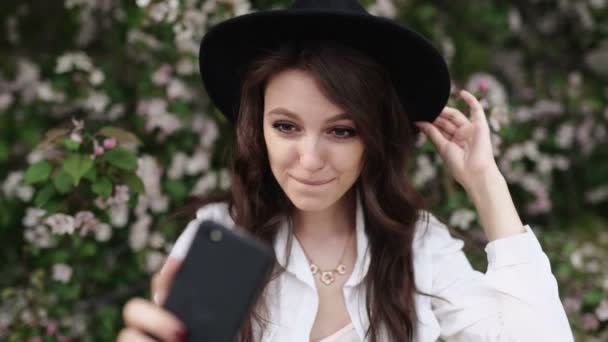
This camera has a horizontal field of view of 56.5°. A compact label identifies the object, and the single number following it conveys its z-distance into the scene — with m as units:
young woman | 1.34
